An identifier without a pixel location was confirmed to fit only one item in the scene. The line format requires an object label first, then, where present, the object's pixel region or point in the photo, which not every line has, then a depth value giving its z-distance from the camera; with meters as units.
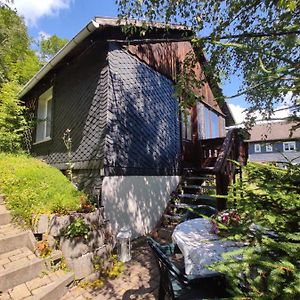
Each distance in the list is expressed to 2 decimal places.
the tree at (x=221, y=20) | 3.96
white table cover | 2.42
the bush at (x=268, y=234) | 1.25
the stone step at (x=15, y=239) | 3.60
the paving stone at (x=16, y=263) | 3.23
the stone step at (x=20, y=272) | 3.03
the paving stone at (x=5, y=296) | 2.88
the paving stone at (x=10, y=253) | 3.51
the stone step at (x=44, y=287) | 2.97
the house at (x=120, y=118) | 5.46
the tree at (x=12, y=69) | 8.10
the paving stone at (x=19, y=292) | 2.93
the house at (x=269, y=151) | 26.95
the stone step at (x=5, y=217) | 4.12
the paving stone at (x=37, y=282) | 3.15
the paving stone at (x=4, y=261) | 3.30
